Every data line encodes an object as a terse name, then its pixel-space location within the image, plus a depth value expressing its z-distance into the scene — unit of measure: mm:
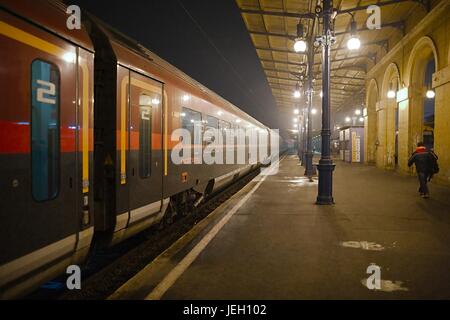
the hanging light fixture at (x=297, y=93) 25181
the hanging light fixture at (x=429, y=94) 20241
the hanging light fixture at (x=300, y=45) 12641
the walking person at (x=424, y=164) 11195
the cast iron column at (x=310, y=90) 19234
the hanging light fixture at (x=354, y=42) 11328
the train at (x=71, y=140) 3371
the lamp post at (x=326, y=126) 10383
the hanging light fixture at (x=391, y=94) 21031
